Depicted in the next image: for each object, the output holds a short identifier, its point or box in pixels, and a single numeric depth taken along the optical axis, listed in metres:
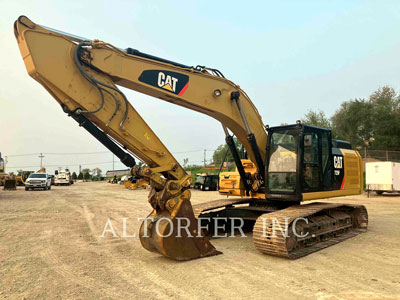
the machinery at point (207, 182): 30.36
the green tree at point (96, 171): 120.08
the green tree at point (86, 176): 89.53
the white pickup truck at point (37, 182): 28.56
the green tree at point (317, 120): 48.98
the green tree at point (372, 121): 39.59
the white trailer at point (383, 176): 20.88
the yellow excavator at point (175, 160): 4.92
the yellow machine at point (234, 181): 7.87
